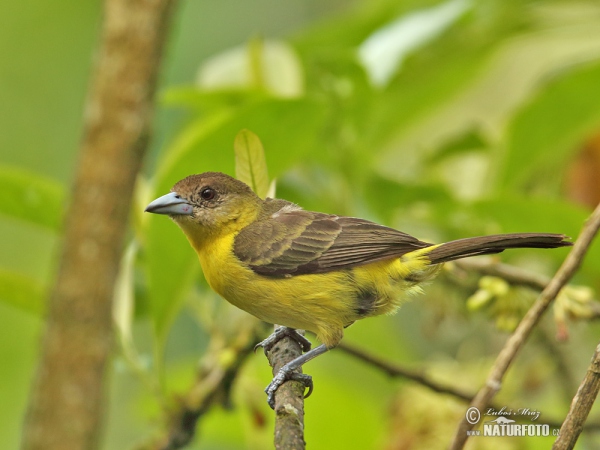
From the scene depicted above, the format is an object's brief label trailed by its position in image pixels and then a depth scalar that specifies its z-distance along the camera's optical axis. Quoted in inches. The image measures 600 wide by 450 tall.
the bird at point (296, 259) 157.1
